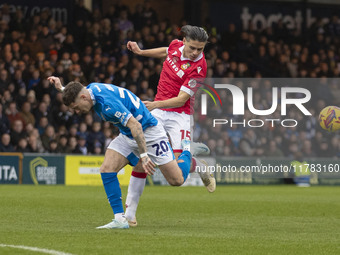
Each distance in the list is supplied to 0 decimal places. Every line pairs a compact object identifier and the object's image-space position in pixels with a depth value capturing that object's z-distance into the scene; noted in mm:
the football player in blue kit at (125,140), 17187
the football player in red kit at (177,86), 19969
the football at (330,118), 27147
